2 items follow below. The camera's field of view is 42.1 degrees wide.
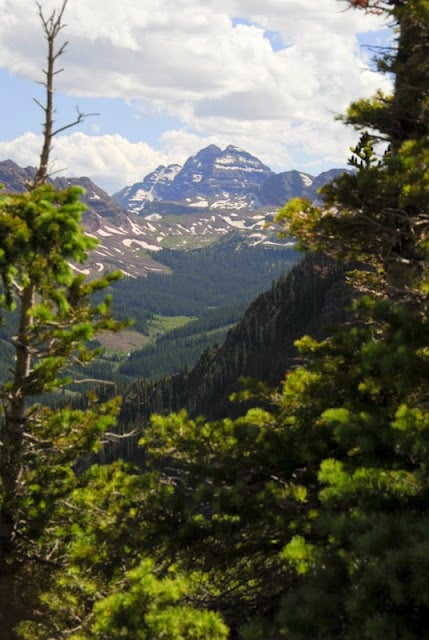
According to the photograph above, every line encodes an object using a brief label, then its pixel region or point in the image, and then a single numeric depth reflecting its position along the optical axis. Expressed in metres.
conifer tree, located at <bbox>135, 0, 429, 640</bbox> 7.54
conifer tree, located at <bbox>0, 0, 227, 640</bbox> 14.41
